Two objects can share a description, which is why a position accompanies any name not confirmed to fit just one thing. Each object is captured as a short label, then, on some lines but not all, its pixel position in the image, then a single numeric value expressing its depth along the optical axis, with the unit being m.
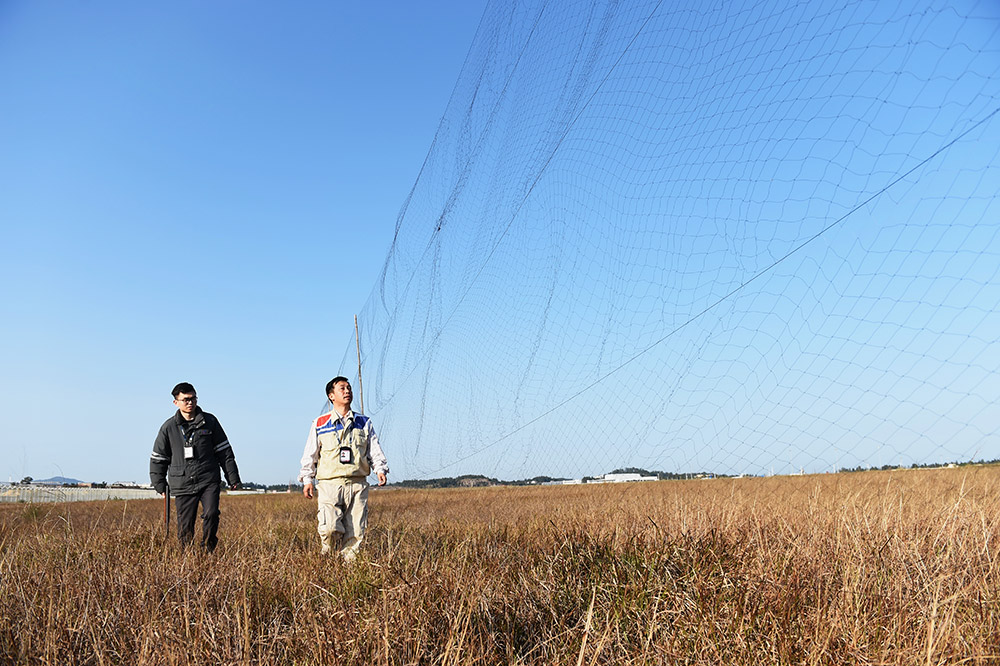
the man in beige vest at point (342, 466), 6.72
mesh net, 7.45
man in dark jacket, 7.44
